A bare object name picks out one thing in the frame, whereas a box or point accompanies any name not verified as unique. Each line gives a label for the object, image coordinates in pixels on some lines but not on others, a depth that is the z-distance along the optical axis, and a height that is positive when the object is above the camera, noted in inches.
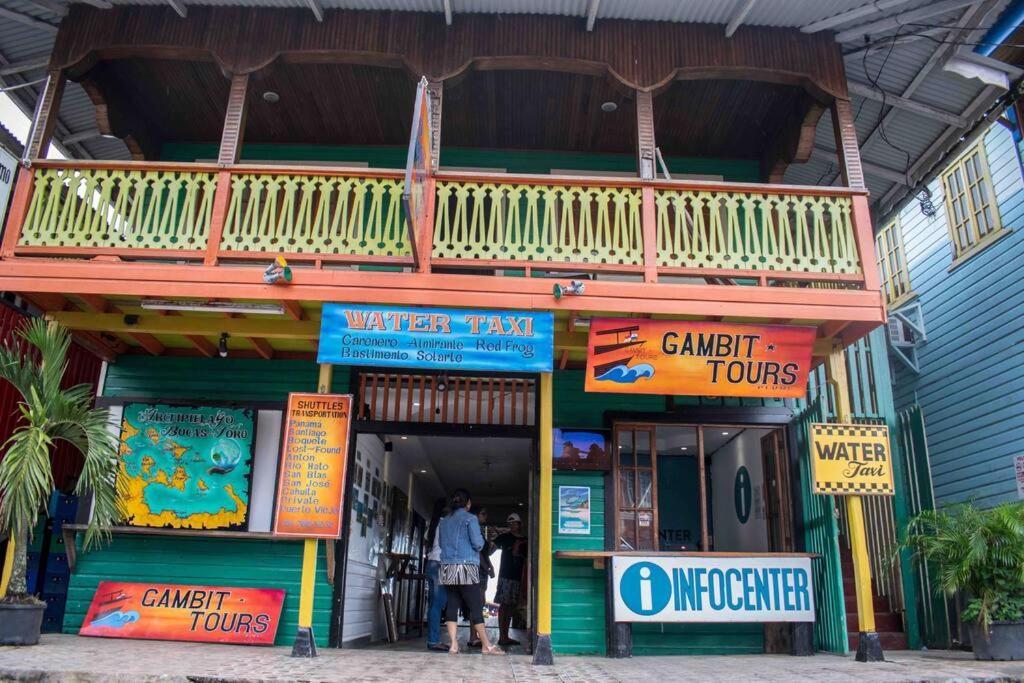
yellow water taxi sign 313.7 +46.4
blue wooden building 422.9 +155.3
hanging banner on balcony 266.1 +142.0
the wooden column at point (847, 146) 338.3 +184.6
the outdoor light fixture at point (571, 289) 309.6 +109.1
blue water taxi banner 309.4 +88.8
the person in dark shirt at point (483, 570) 380.8 -0.6
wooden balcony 312.2 +127.6
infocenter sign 337.1 -6.9
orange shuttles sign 310.0 +38.7
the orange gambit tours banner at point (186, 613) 335.3 -22.0
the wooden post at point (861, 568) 301.6 +3.9
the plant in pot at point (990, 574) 297.1 +2.6
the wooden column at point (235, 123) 332.8 +185.5
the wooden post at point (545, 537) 298.4 +13.1
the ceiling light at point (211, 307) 317.7 +101.4
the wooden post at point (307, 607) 291.9 -15.8
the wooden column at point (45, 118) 334.3 +187.1
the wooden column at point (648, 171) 319.0 +166.5
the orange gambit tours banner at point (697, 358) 319.9 +86.4
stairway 374.0 -20.5
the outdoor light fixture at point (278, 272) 305.3 +111.1
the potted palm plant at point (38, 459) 272.5 +35.0
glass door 369.1 +37.9
